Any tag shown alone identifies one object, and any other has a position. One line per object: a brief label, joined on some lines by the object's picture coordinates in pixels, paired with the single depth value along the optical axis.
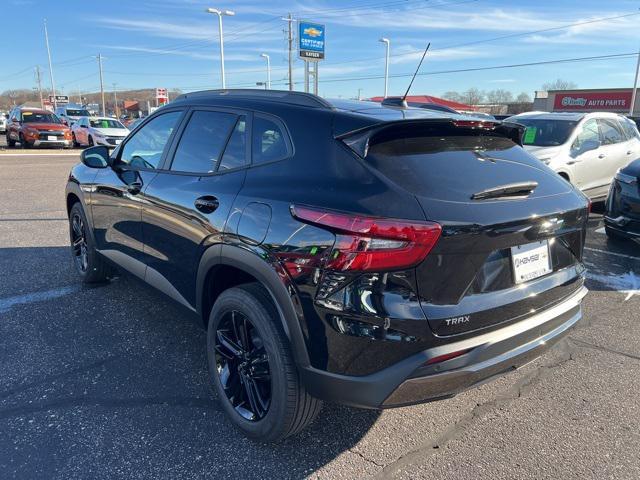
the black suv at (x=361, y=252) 2.04
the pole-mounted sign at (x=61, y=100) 77.65
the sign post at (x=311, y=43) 31.36
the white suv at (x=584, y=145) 7.64
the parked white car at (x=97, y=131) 22.12
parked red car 21.97
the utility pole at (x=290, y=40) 47.89
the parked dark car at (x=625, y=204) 5.73
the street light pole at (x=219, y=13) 31.27
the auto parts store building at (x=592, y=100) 48.44
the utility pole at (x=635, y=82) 36.17
